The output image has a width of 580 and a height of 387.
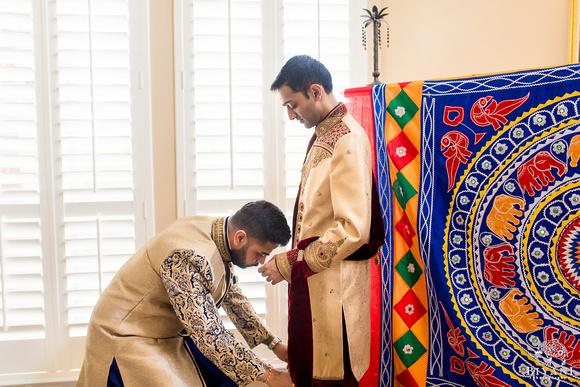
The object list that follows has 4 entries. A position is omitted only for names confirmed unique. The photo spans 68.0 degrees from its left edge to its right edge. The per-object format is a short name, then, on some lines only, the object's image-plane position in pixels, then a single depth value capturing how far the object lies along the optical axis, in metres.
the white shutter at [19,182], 2.08
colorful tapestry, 1.46
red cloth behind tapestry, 1.80
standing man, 1.38
